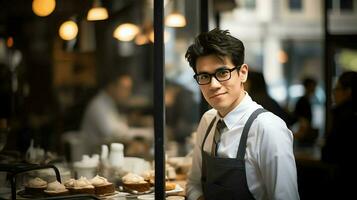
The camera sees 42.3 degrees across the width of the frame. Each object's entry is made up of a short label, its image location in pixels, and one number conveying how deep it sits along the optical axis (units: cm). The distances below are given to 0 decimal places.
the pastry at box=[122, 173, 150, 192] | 243
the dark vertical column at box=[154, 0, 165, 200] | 195
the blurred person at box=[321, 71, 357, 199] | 297
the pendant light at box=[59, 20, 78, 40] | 425
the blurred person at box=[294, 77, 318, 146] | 457
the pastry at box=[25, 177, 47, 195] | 230
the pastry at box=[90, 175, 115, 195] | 231
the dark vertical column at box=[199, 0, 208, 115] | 291
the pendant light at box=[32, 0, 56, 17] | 382
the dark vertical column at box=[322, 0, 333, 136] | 329
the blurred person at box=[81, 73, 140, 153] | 372
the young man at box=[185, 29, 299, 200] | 182
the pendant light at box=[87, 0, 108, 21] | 416
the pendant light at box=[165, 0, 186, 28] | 485
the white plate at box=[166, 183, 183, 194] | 253
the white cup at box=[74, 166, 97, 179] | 249
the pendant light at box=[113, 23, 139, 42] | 496
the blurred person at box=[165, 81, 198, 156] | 607
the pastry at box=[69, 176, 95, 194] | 228
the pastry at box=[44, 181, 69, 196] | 226
